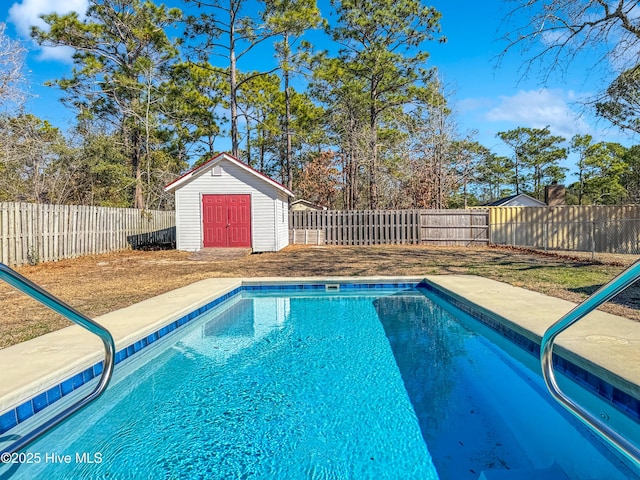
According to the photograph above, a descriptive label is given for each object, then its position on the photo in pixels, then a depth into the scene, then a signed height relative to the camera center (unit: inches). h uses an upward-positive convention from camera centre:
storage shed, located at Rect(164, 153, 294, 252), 550.0 +41.3
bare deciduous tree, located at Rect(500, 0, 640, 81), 308.5 +162.4
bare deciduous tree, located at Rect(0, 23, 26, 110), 472.1 +207.9
